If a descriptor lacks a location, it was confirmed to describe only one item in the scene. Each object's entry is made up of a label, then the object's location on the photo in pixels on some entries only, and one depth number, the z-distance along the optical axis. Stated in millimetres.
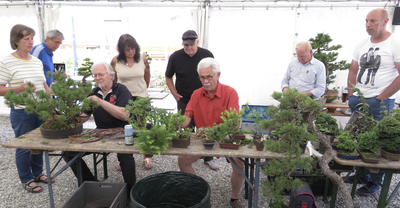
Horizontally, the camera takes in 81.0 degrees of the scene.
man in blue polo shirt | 3332
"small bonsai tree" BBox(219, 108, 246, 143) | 1983
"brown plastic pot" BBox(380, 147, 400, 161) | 1887
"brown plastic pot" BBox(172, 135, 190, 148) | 1980
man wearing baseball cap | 3404
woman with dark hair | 3010
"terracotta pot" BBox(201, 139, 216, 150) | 1950
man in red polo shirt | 2361
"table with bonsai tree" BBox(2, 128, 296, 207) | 1904
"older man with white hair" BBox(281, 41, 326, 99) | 3312
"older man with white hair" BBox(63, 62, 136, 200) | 2342
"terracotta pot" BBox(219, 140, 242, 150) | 1979
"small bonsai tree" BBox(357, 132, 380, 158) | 1911
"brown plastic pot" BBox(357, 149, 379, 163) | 1854
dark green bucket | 2016
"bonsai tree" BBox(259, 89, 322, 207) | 1723
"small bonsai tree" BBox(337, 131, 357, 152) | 1976
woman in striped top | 2408
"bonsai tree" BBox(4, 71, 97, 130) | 1904
